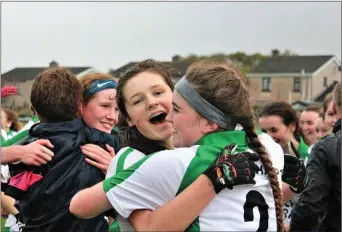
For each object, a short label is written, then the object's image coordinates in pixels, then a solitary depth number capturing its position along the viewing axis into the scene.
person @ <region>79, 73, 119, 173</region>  3.65
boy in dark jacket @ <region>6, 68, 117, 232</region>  3.35
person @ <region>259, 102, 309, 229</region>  6.28
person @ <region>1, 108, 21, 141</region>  9.44
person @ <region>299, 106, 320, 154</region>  9.20
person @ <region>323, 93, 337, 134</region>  6.28
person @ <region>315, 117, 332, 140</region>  8.04
